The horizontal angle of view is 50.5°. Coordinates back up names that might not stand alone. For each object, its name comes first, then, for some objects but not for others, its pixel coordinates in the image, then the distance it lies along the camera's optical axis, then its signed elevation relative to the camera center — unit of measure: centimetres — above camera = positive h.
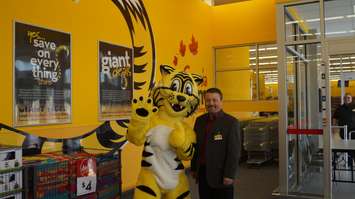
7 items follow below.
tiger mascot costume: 300 -28
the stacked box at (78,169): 336 -63
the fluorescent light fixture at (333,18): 549 +116
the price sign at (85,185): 342 -79
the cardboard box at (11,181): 286 -63
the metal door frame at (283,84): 544 +21
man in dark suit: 294 -42
